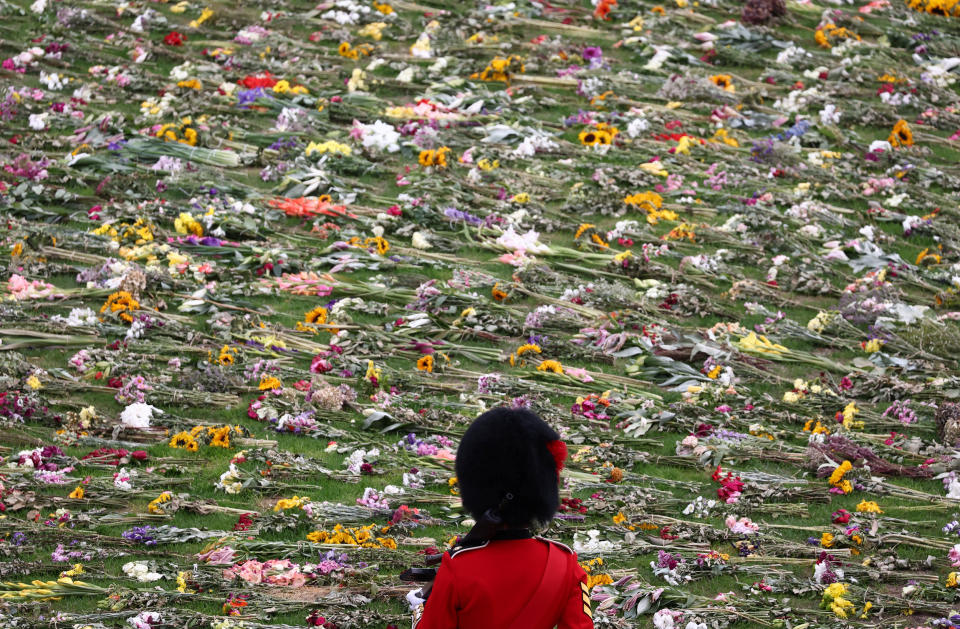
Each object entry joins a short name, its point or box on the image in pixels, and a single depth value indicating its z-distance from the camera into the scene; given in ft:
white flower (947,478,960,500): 25.53
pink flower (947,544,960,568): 22.82
